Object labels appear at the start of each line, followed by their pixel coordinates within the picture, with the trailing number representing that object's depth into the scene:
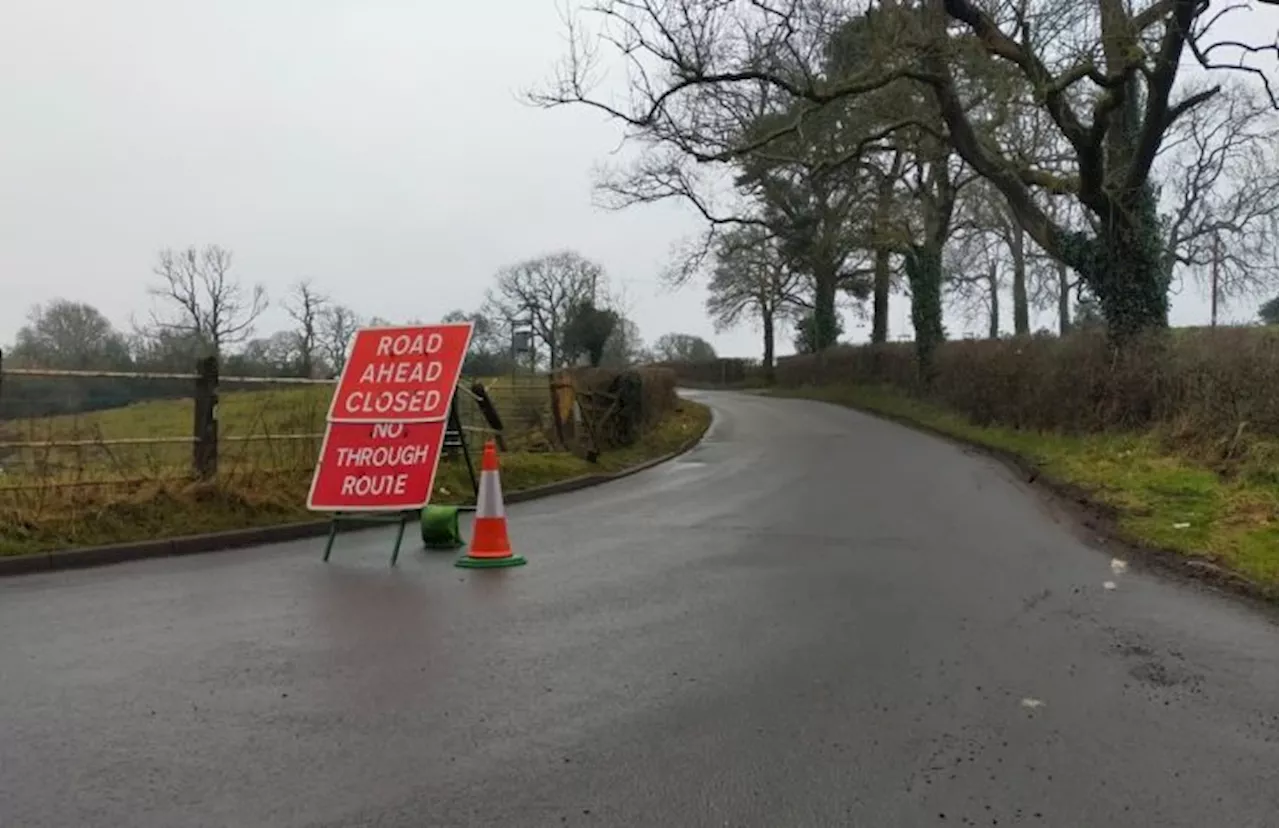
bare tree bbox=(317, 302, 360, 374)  61.36
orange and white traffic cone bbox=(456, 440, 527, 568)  9.45
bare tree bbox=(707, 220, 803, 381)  48.62
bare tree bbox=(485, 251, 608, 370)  81.25
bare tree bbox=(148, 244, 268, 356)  62.33
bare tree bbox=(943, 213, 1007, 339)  56.94
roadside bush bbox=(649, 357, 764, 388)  73.50
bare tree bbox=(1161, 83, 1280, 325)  49.66
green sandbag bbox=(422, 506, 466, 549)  10.47
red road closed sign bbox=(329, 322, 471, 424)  10.36
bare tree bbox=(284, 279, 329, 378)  55.56
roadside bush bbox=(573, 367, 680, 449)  20.94
